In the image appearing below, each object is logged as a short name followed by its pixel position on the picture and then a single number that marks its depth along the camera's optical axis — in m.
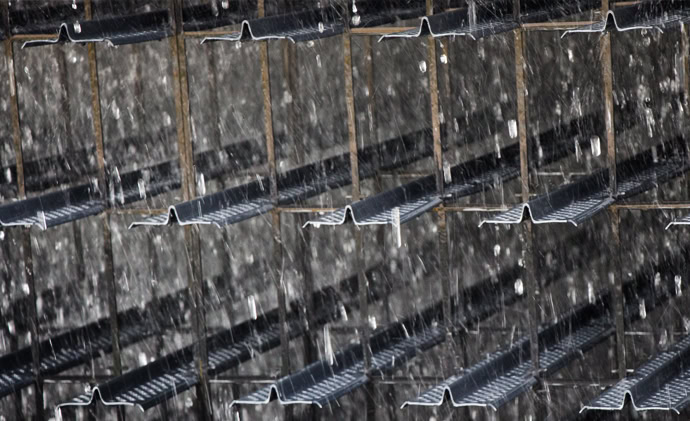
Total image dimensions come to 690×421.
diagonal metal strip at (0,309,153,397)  16.08
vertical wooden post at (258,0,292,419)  14.28
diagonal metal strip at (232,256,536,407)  13.53
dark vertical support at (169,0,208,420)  14.82
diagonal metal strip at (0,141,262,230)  14.17
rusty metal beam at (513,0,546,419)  13.95
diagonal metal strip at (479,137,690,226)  12.95
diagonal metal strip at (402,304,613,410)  13.13
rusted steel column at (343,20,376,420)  14.23
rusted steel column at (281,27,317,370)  19.84
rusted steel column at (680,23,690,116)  16.66
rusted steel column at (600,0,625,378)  13.87
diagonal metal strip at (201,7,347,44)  13.16
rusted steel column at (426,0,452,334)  14.03
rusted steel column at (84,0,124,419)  14.59
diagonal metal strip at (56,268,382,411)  14.15
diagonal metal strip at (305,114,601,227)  13.25
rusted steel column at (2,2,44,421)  15.48
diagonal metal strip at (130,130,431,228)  13.61
